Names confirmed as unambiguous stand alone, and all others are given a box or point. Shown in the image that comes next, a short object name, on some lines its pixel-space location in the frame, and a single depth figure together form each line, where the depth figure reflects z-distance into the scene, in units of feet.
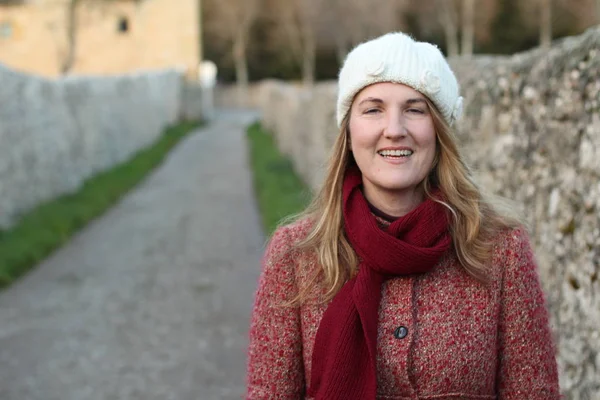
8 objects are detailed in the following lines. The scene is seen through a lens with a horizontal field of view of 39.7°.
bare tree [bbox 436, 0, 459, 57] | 152.66
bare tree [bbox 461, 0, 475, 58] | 148.86
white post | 108.76
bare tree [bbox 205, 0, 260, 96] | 156.15
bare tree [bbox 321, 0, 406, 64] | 160.35
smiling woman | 7.39
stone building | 111.75
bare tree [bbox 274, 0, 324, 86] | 162.67
